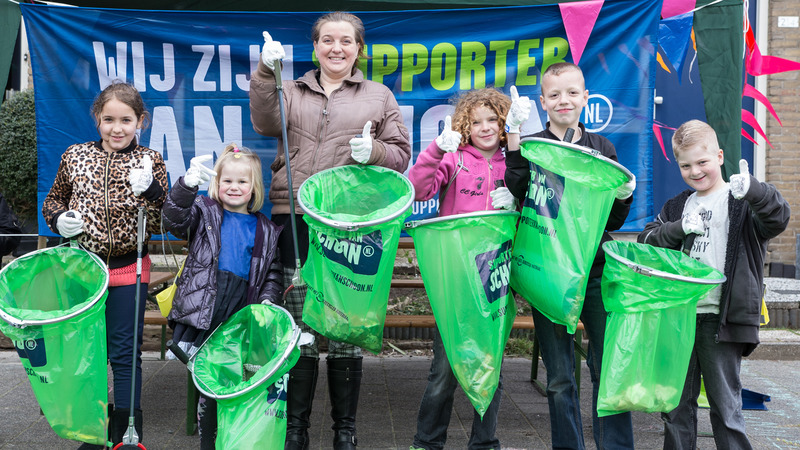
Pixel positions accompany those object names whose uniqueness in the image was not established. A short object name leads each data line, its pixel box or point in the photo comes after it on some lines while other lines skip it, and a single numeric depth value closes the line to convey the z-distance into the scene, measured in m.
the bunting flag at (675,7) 3.88
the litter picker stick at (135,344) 2.83
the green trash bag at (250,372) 2.56
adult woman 3.08
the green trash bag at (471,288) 2.68
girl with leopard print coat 3.00
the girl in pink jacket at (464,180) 2.98
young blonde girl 2.90
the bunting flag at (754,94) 4.58
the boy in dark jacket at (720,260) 2.76
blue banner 3.89
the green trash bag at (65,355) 2.62
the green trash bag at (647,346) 2.59
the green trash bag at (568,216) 2.56
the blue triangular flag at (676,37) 3.93
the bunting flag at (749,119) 4.81
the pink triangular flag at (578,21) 3.89
